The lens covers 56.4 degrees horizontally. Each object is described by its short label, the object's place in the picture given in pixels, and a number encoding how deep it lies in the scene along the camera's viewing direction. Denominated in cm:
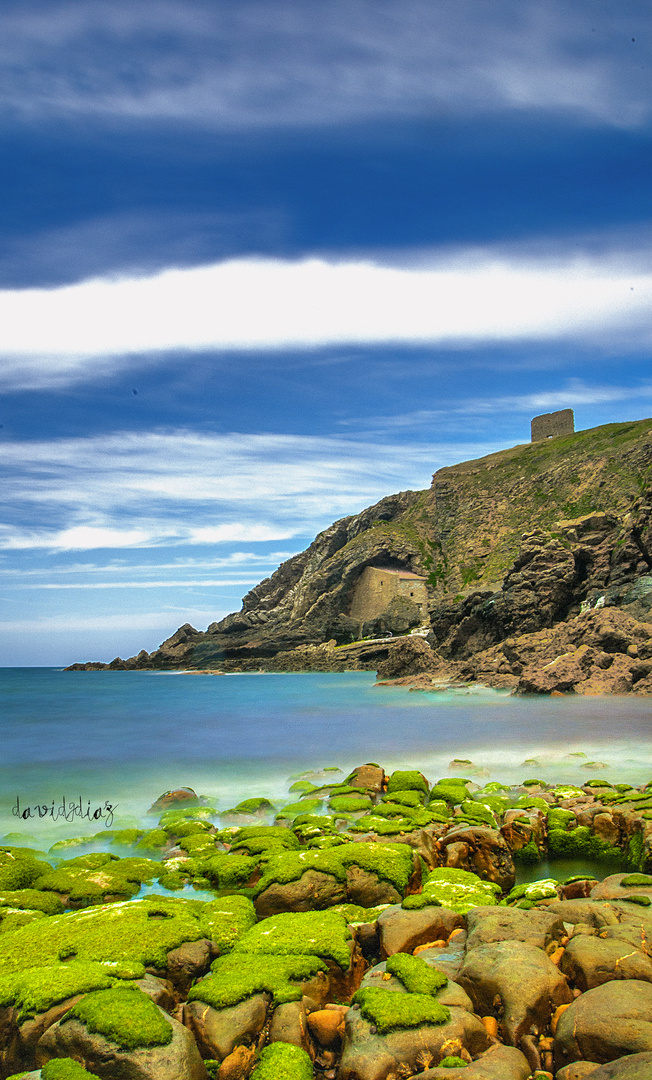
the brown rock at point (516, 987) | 538
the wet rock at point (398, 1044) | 490
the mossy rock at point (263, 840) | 1042
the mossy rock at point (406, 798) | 1322
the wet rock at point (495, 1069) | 452
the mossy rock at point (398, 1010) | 524
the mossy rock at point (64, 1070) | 467
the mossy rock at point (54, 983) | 567
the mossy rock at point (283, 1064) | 500
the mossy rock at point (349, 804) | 1346
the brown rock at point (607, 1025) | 474
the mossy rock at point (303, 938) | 676
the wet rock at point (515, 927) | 653
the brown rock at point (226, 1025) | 530
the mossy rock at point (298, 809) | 1371
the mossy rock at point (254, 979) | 576
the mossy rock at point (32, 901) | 866
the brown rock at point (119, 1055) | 481
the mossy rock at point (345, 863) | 878
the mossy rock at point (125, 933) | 665
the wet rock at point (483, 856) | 989
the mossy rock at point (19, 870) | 973
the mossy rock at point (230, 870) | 955
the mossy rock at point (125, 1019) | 500
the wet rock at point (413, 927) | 700
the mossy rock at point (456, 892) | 796
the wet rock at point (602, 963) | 570
